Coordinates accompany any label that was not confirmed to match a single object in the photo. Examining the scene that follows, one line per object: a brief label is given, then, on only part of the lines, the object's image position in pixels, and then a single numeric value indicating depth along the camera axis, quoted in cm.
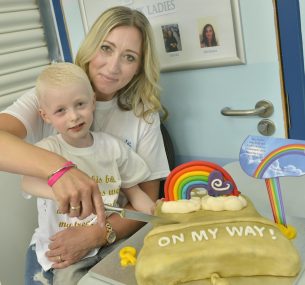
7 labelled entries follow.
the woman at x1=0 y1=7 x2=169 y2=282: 117
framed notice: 133
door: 128
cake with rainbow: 70
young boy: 112
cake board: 71
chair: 160
